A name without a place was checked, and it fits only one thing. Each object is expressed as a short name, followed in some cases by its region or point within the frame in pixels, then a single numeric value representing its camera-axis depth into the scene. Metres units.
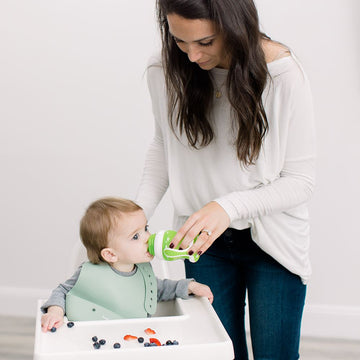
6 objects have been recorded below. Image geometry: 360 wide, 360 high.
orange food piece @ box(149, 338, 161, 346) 1.18
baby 1.41
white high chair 1.12
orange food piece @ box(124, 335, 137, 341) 1.21
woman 1.36
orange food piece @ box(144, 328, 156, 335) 1.24
